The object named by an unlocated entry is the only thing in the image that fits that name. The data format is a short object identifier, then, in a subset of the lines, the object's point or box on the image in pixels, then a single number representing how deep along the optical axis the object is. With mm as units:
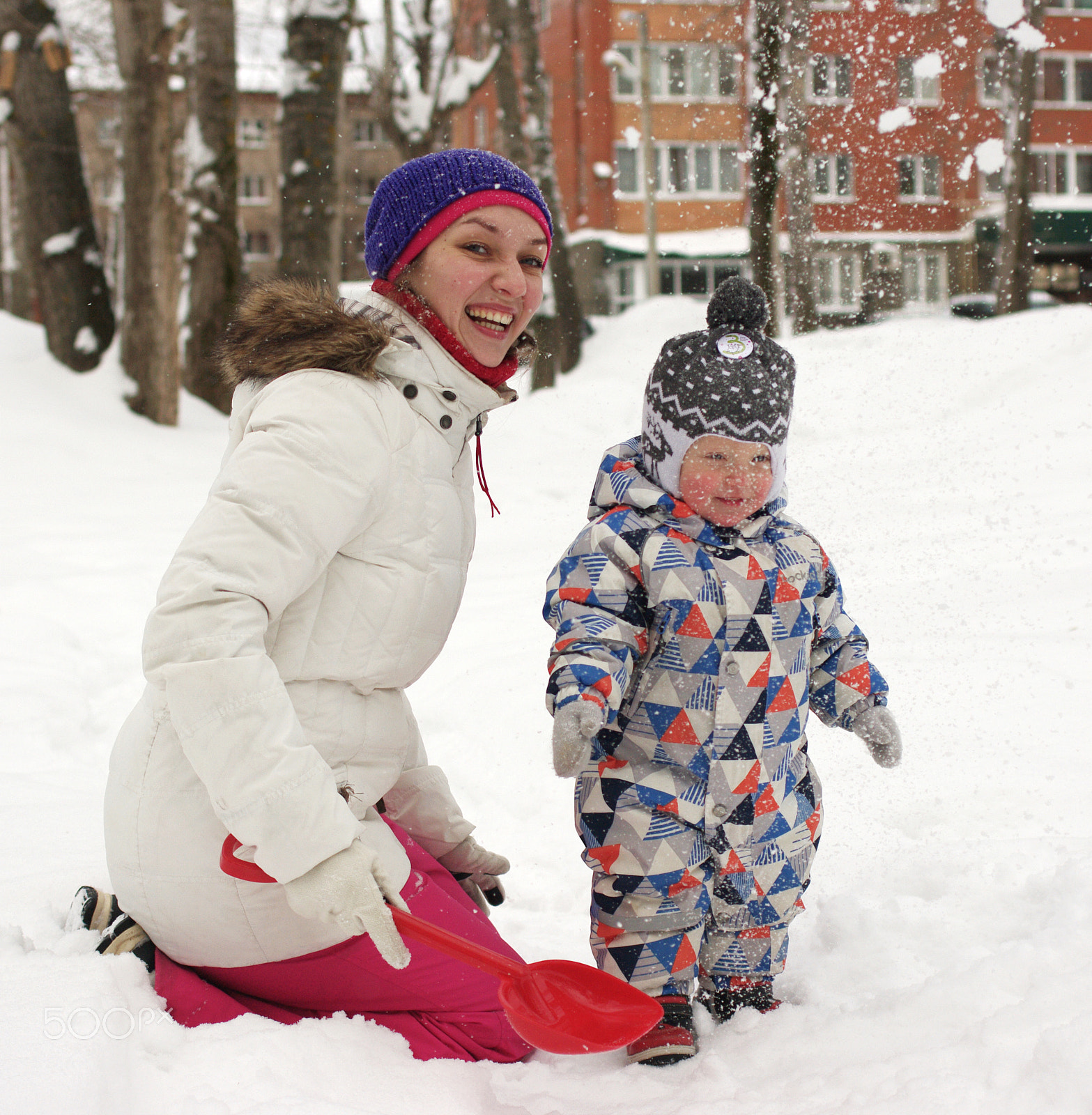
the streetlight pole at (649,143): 16312
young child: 2010
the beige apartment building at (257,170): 23844
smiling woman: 1608
